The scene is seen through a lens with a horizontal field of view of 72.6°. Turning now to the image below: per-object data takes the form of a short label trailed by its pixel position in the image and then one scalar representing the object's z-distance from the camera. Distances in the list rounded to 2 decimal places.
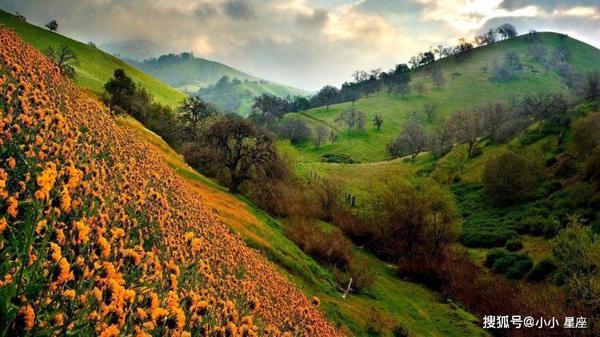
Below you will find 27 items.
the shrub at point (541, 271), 49.12
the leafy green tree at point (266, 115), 180.12
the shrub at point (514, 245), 59.25
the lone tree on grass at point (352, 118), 179.38
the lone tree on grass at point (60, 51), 96.51
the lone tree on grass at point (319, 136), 157.00
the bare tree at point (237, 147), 51.72
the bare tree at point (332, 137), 159.18
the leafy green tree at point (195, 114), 78.25
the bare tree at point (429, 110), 189.20
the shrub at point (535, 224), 61.56
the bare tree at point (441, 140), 119.68
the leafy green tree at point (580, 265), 35.91
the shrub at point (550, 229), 58.23
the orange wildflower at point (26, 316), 3.09
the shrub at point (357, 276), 39.41
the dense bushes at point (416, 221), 57.50
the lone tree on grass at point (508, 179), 76.06
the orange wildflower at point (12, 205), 4.19
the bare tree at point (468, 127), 108.62
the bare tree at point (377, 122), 177.25
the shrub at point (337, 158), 132.38
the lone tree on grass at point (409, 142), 133.25
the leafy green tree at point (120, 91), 65.69
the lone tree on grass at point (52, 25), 131.25
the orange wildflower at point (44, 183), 3.95
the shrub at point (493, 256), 56.78
